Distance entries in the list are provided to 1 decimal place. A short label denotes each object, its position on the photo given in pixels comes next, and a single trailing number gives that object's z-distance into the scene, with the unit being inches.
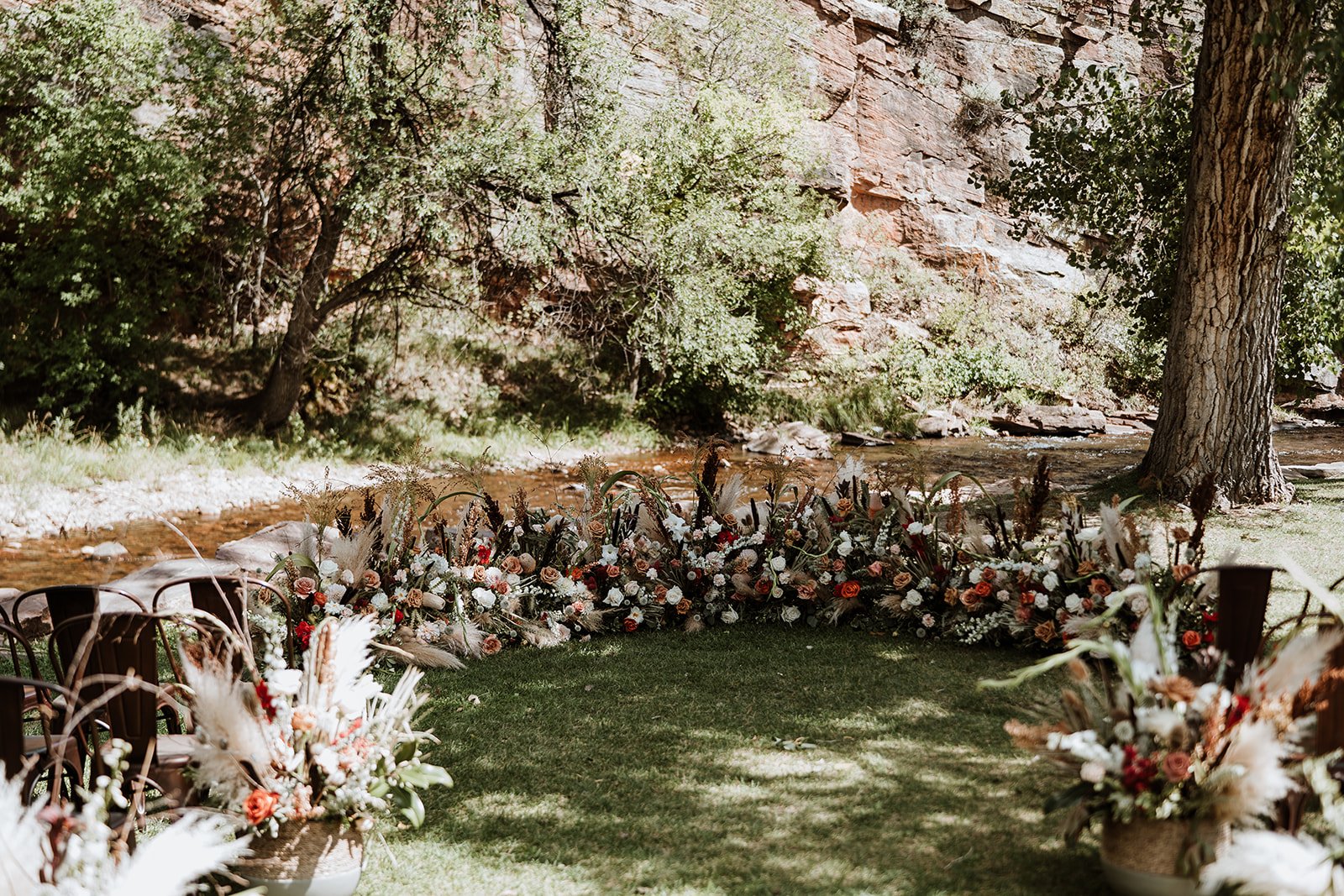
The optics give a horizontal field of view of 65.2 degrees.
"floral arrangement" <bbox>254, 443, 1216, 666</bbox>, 224.8
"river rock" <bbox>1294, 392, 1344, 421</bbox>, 944.9
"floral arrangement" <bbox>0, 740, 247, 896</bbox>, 87.7
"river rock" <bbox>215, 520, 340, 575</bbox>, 311.4
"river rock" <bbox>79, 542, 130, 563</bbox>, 402.3
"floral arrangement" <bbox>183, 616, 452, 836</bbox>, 118.6
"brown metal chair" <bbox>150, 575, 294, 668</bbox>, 132.3
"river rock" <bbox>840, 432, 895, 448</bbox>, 807.7
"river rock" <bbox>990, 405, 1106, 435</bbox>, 863.1
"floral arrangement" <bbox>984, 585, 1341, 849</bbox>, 107.1
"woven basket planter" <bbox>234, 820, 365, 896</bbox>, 122.5
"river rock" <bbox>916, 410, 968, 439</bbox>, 863.7
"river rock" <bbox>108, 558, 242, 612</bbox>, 268.5
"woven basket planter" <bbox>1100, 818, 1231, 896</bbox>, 109.6
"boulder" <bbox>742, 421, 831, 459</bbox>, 764.0
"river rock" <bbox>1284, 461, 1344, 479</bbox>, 475.8
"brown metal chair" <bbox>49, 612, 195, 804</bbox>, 131.0
